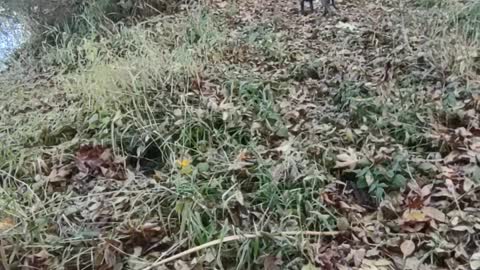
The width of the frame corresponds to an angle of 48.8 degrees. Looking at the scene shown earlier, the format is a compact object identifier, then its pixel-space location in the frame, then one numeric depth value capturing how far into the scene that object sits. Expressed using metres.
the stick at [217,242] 1.77
